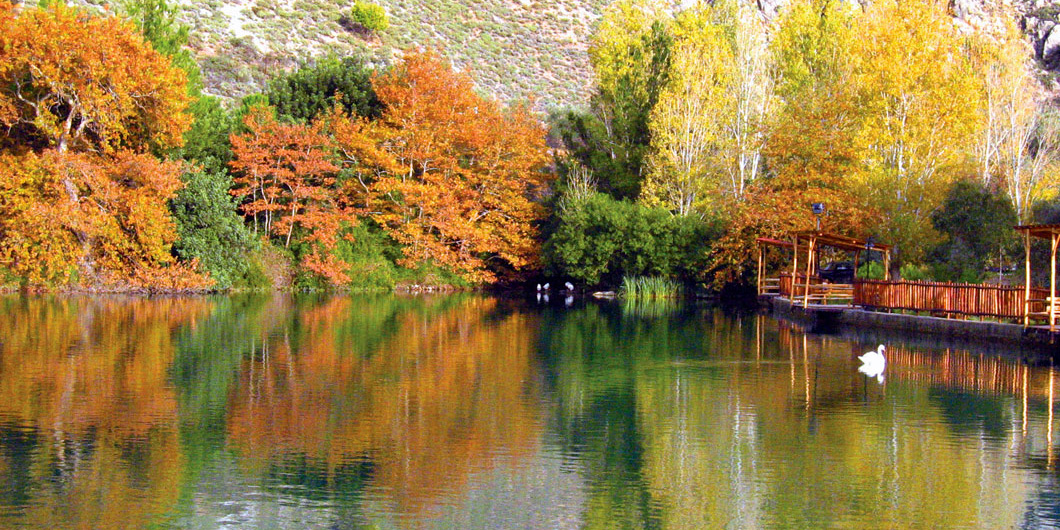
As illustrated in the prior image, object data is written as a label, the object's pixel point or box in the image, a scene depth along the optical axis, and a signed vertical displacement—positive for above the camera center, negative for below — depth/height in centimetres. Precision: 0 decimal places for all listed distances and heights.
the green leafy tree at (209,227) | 4016 +165
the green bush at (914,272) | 3939 +44
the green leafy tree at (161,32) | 4397 +957
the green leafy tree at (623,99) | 4697 +772
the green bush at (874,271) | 4150 +48
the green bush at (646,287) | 4506 -31
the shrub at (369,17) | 8038 +1878
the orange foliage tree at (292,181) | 4300 +366
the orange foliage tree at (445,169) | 4612 +457
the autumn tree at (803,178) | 3825 +370
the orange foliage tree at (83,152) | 3634 +407
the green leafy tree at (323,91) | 4841 +808
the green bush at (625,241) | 4356 +153
